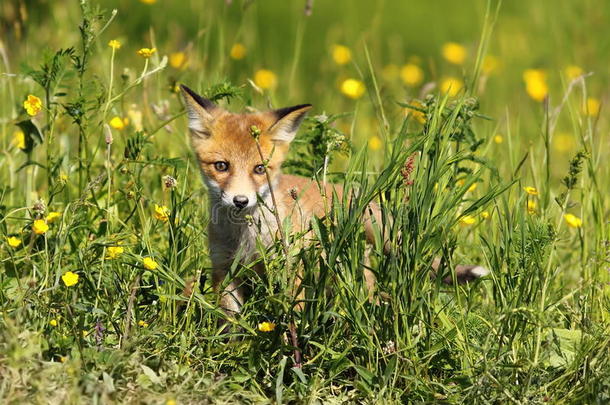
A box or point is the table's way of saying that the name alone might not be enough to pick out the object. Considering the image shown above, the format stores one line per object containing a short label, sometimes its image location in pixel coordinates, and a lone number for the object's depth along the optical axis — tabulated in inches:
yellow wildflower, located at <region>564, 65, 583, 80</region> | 622.3
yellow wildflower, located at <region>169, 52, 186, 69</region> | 470.2
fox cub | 350.3
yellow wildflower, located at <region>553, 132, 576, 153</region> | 677.3
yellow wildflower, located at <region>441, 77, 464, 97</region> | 658.5
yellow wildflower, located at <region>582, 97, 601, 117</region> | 658.1
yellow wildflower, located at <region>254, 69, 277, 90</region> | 527.9
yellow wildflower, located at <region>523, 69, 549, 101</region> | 590.2
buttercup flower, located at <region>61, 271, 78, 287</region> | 273.3
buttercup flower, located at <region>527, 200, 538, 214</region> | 316.2
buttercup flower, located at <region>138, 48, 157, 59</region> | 317.1
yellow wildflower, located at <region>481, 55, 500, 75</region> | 520.0
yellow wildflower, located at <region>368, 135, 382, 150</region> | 474.6
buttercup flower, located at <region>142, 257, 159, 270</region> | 275.1
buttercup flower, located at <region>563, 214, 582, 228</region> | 307.7
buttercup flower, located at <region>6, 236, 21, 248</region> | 294.0
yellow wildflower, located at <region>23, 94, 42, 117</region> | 311.0
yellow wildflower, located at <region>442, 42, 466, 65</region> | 713.0
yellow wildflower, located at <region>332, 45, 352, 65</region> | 605.3
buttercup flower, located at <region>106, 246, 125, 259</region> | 302.1
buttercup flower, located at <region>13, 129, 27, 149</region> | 377.3
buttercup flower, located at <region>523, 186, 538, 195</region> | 311.6
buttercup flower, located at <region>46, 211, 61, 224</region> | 301.8
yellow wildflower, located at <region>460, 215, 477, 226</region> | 324.3
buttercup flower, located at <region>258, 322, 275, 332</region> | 273.7
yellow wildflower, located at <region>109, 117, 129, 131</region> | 371.6
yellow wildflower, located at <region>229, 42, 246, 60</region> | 471.4
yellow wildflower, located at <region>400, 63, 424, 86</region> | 684.1
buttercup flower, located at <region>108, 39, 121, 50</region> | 330.0
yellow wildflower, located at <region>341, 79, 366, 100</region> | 416.7
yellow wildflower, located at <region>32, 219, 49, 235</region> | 276.2
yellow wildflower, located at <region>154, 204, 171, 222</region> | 288.8
